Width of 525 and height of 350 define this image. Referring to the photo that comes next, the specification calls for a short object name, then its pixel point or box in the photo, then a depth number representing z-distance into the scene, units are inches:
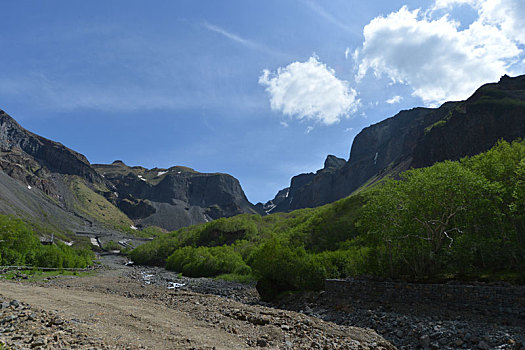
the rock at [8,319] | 441.2
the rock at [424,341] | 676.8
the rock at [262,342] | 598.5
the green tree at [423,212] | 1057.5
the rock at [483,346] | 615.2
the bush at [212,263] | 2856.8
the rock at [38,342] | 365.6
